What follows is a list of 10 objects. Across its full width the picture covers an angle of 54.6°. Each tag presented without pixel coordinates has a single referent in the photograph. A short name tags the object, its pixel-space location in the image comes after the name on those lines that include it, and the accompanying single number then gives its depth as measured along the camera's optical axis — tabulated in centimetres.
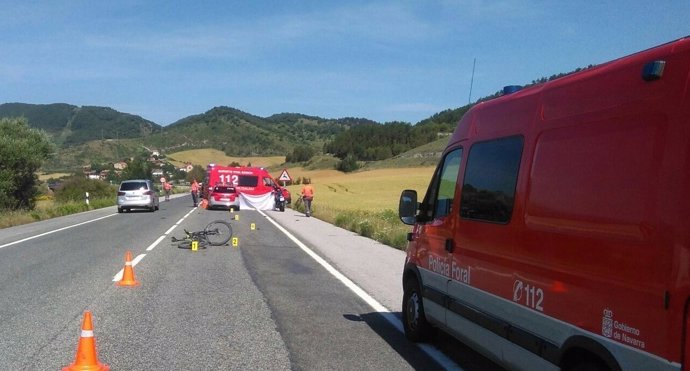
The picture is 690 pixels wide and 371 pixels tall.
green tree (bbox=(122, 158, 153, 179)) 7867
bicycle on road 1652
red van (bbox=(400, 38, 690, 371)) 322
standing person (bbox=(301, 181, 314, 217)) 3241
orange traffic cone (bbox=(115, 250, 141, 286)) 1043
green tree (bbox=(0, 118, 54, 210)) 4056
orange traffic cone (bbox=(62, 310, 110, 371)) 534
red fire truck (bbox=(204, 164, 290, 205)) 4097
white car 3550
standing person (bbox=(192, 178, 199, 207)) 4582
